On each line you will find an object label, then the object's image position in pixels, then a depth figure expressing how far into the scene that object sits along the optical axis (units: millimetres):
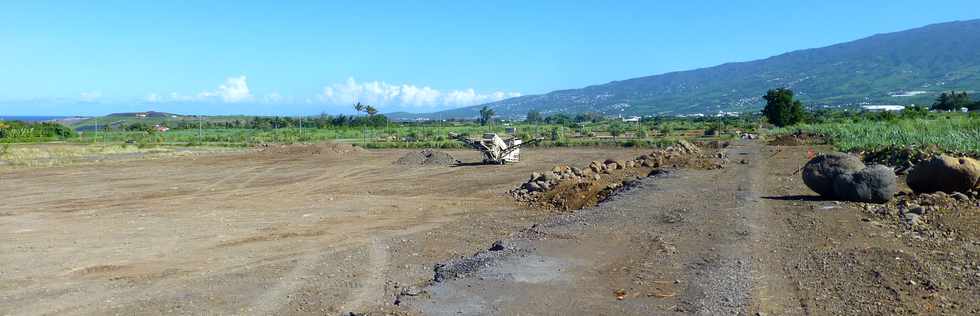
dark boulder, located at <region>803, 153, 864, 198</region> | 15398
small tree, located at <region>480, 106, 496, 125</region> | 130750
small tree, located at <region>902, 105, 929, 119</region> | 60650
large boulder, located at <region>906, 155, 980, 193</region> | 15320
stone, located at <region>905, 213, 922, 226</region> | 12531
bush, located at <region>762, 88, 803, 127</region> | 68000
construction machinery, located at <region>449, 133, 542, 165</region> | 33812
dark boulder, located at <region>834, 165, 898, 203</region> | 14781
